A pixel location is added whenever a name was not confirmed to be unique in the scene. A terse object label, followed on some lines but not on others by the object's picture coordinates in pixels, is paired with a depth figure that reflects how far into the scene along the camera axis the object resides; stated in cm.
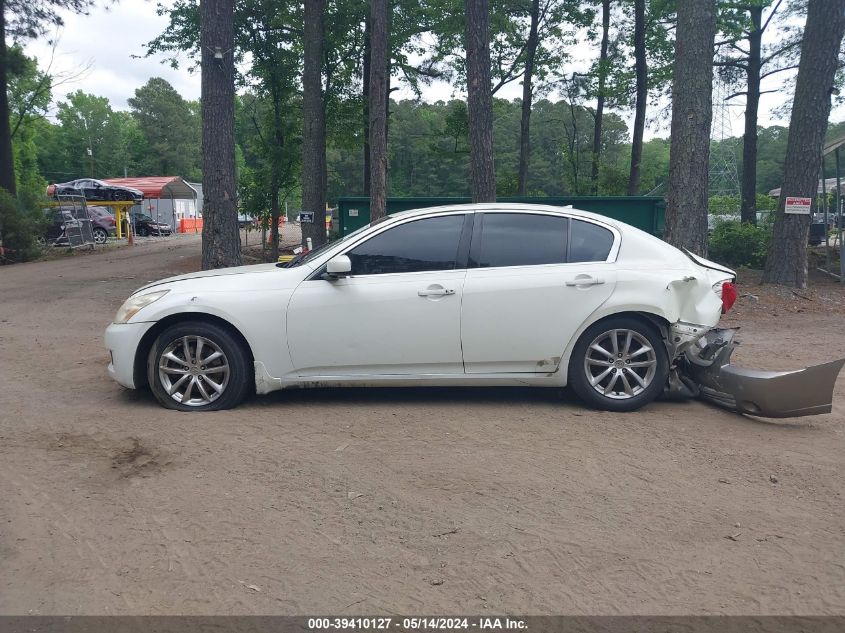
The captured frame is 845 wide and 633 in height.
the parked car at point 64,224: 2512
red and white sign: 1319
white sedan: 577
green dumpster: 1567
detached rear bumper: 543
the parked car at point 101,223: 3232
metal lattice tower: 5184
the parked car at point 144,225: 4366
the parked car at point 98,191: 3931
